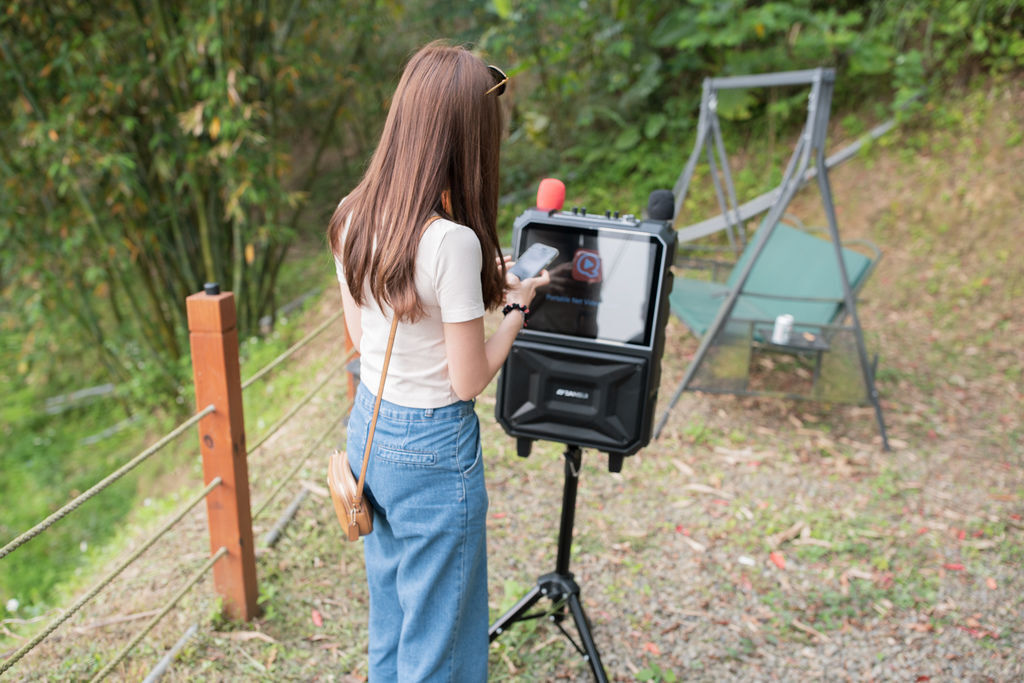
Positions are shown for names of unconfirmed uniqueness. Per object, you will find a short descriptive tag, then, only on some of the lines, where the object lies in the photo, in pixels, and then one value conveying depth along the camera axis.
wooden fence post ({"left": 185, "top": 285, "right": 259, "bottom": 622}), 2.11
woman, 1.36
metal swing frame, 3.43
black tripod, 2.13
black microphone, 1.94
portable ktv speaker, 1.86
